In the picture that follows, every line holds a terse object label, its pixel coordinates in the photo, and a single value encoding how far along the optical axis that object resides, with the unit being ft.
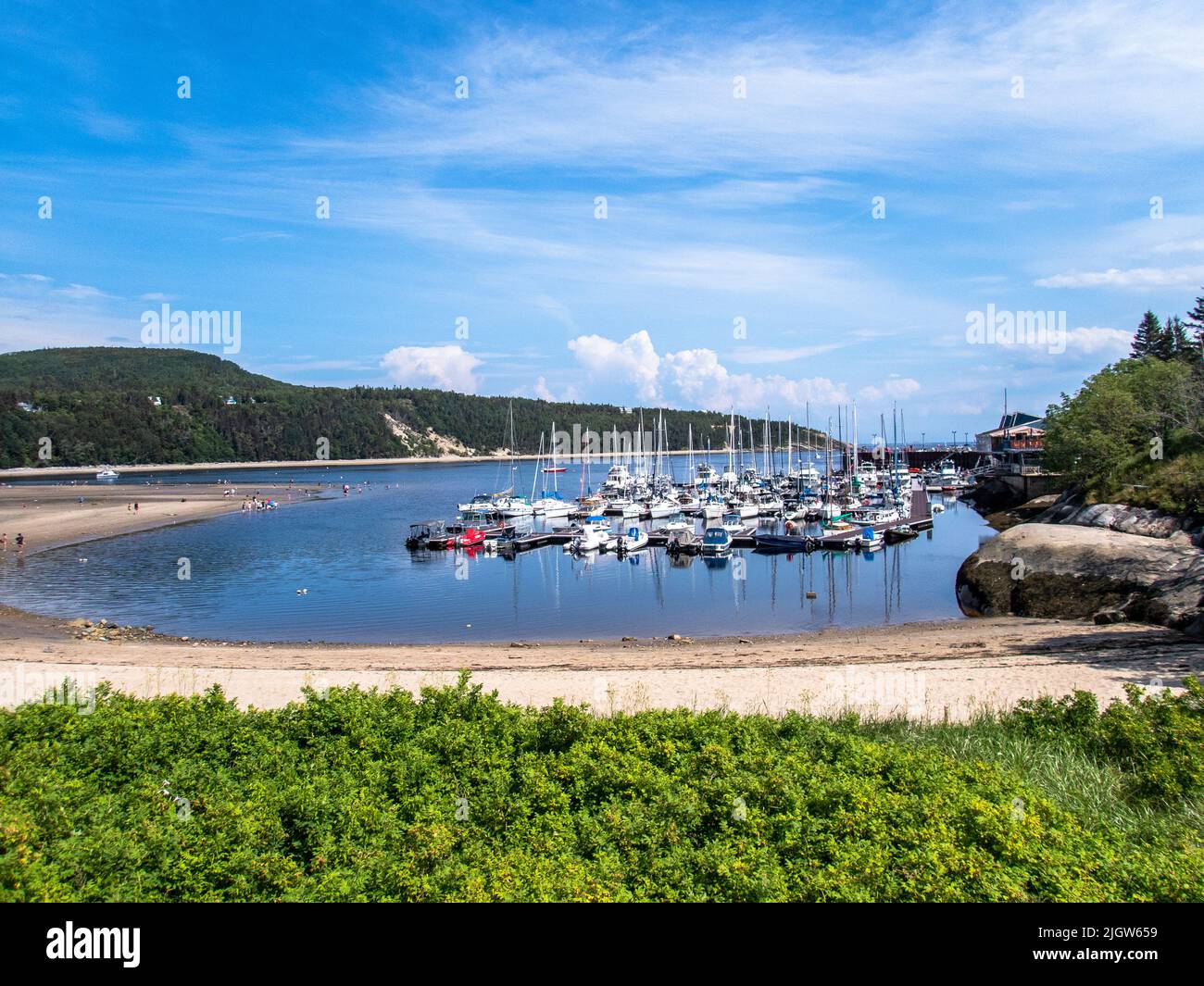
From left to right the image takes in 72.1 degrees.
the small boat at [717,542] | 187.42
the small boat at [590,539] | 193.47
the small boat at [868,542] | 193.77
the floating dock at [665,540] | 193.88
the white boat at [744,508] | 249.75
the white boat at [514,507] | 254.47
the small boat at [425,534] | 201.57
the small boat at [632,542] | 192.45
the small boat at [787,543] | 192.13
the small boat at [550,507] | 274.36
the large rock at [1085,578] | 88.79
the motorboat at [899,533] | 207.92
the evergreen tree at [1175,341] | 274.54
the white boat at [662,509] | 258.76
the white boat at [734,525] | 214.28
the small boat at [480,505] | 253.44
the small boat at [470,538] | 201.57
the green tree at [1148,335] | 328.49
